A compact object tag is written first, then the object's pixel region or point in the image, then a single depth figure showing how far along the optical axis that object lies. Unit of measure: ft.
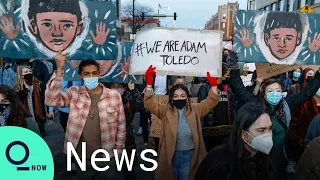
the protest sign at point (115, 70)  16.05
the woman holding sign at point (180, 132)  11.58
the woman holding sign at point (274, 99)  11.78
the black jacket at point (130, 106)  14.21
